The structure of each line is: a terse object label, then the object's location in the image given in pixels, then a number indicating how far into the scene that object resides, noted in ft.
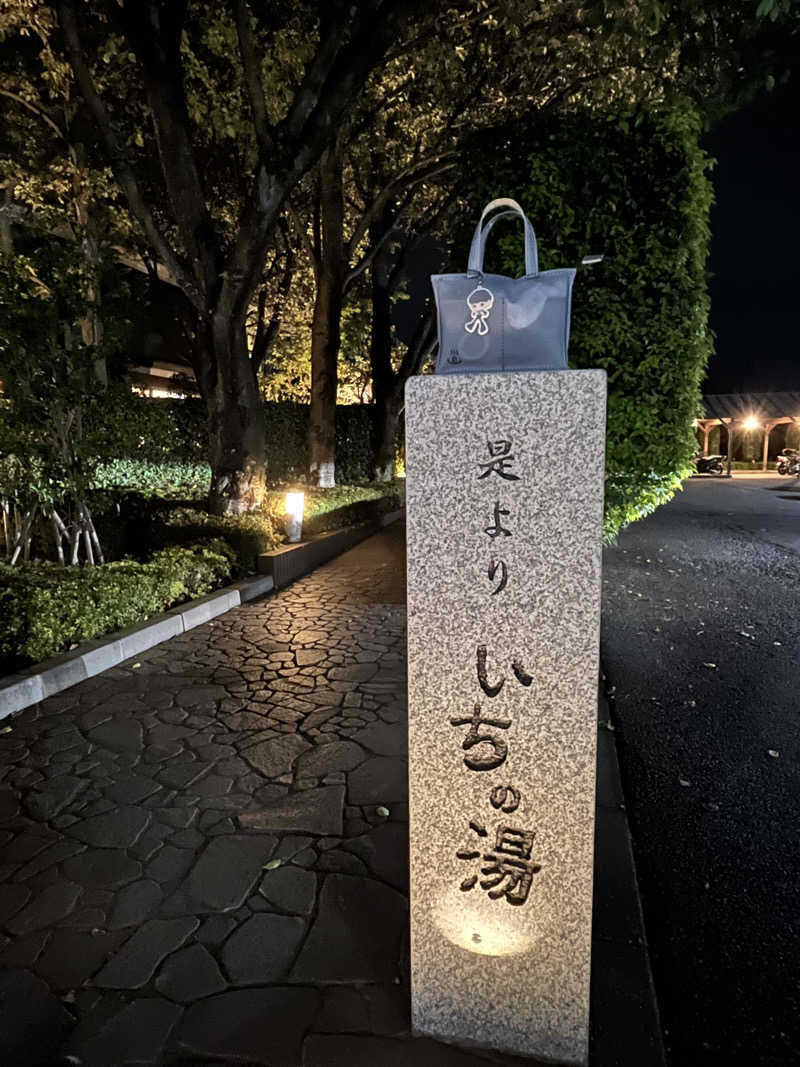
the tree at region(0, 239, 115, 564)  22.62
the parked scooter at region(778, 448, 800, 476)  114.21
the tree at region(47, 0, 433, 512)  27.27
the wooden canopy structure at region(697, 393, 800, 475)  162.21
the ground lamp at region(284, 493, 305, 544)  36.35
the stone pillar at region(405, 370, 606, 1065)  6.31
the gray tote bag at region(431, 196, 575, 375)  6.47
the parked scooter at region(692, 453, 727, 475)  129.49
